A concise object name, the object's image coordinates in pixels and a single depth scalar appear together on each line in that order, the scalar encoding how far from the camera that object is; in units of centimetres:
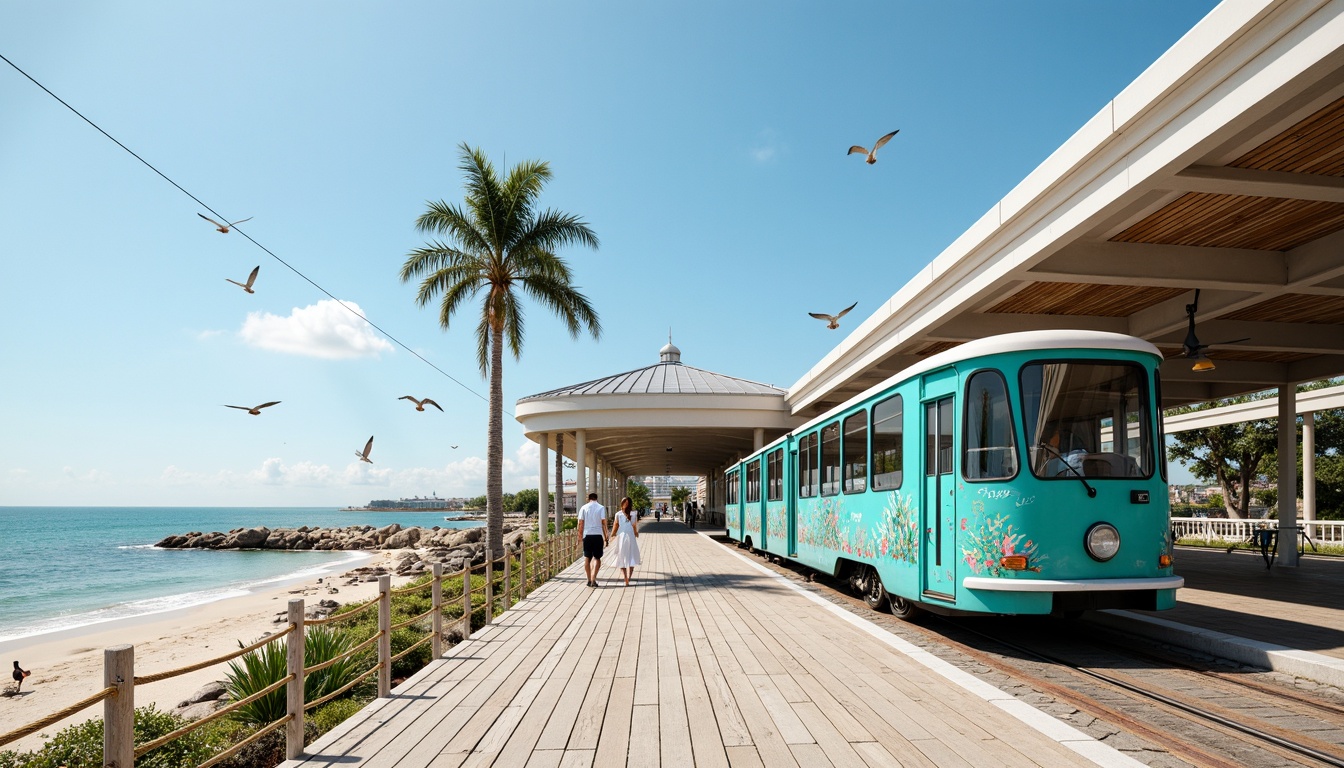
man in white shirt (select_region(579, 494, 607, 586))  1487
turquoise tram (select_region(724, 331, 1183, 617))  772
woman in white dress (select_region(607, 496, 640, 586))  1509
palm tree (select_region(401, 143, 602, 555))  1989
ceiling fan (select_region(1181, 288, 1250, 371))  1232
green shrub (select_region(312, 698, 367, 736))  746
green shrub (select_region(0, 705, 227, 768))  683
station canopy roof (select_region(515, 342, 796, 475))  3381
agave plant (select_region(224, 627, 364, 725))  748
